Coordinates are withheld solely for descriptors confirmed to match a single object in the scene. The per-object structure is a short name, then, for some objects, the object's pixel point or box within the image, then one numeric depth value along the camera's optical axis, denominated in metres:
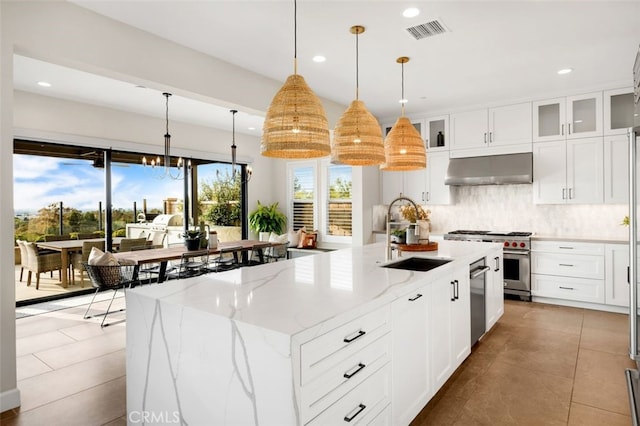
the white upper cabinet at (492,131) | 5.24
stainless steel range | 5.01
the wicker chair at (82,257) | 5.51
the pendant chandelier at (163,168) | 6.02
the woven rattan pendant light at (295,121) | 2.25
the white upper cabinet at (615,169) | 4.59
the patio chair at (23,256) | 5.39
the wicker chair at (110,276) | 4.22
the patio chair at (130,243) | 5.70
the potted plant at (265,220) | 7.82
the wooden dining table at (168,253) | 4.36
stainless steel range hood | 5.14
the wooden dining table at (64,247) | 5.38
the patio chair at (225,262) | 5.25
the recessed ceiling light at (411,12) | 2.87
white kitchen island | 1.38
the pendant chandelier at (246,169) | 5.80
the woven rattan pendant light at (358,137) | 2.85
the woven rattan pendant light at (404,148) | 3.35
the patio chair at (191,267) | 4.76
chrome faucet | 3.00
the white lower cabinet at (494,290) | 3.63
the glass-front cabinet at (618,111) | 4.59
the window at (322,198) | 7.34
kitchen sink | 3.08
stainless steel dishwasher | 3.20
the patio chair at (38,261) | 5.32
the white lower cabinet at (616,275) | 4.45
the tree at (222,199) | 7.45
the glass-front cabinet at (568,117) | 4.78
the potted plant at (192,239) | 4.98
